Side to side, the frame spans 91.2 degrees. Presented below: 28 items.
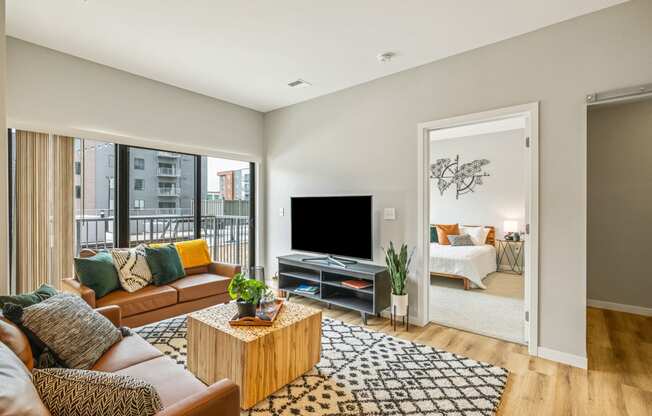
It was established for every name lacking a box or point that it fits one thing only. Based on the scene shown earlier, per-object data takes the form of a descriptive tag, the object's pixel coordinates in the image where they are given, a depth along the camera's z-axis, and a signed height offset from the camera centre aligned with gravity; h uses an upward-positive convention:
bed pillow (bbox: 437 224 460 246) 6.00 -0.46
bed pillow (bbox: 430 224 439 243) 6.25 -0.52
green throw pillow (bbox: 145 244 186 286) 3.24 -0.59
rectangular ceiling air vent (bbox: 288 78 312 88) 3.78 +1.49
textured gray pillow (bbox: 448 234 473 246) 5.77 -0.59
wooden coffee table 1.94 -0.94
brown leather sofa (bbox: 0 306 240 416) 0.87 -0.73
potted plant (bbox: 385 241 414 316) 3.21 -0.71
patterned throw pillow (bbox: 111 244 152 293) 3.01 -0.60
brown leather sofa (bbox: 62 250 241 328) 2.78 -0.83
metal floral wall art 6.43 +0.71
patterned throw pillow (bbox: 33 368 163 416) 0.99 -0.60
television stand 3.74 -0.64
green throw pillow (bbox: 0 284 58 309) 1.61 -0.48
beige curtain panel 2.98 -0.02
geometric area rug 1.96 -1.23
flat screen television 3.58 -0.22
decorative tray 2.14 -0.77
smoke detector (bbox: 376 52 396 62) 3.08 +1.48
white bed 4.61 -0.81
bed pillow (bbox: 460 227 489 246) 5.96 -0.50
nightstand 5.75 -0.84
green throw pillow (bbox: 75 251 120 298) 2.77 -0.60
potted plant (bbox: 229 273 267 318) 2.21 -0.60
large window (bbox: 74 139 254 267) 3.57 +0.11
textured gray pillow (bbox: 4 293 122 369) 1.52 -0.62
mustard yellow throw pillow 3.70 -0.54
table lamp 5.78 -0.41
